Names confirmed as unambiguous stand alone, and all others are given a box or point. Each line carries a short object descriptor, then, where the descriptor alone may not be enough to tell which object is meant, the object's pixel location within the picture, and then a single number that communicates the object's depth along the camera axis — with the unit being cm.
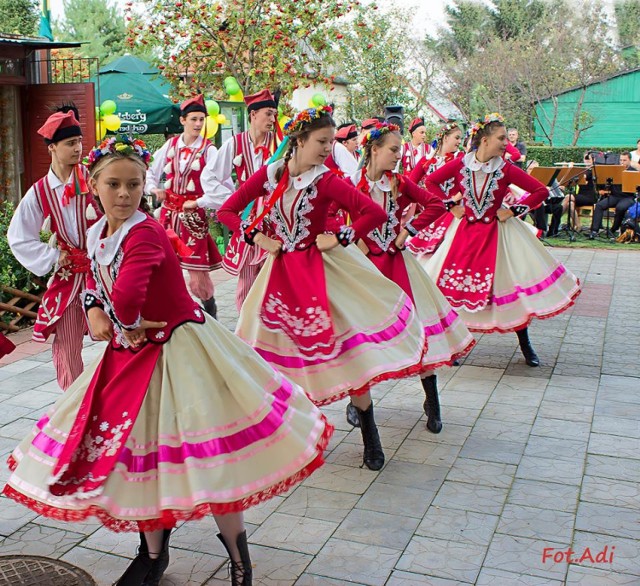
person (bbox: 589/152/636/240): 1488
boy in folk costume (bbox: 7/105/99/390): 455
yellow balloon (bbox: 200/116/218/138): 1088
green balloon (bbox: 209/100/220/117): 1095
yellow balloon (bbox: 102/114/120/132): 1043
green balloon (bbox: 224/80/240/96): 1182
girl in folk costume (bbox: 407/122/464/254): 727
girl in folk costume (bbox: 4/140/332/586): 298
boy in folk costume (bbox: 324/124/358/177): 686
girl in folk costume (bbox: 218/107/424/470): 441
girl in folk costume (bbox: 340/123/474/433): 509
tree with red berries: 1212
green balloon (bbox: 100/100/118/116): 1181
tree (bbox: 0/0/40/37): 3631
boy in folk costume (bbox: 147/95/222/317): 751
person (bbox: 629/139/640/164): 1545
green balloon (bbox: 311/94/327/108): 931
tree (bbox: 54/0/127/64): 4569
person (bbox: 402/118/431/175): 1080
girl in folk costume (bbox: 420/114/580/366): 634
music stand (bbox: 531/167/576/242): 1403
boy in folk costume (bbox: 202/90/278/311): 644
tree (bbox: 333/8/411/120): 2256
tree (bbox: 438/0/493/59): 4478
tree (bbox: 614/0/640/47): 4231
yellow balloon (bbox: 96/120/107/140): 1098
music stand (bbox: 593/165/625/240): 1499
